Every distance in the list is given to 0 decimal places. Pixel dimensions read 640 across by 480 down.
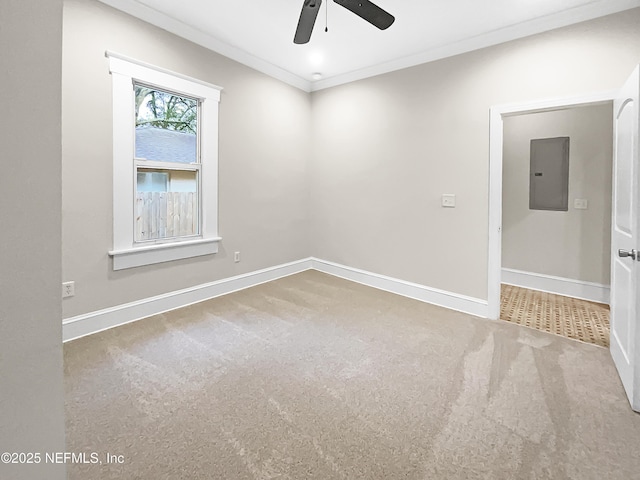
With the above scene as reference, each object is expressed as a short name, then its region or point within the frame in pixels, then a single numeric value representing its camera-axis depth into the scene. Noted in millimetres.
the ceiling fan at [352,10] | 2203
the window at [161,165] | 2910
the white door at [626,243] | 1930
